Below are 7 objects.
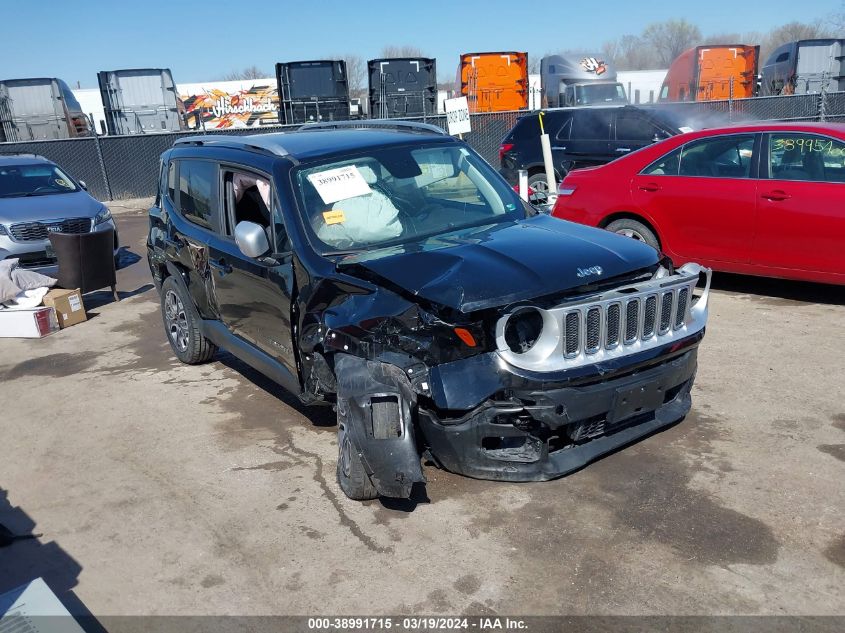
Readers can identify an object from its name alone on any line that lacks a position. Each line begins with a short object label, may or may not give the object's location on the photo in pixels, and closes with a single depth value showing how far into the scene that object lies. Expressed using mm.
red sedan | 6586
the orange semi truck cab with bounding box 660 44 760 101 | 25438
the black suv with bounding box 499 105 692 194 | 11797
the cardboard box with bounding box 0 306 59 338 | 8008
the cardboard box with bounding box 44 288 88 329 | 8312
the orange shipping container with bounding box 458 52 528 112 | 24719
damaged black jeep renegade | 3697
